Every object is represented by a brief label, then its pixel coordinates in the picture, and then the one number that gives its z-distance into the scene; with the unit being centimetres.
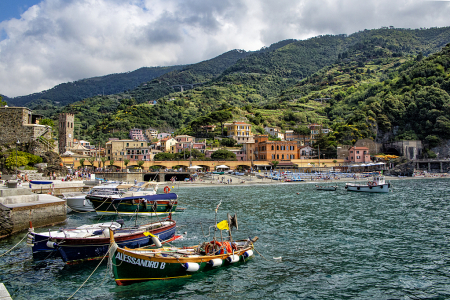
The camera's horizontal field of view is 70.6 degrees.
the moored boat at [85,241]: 1376
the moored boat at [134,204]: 2612
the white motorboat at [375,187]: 4434
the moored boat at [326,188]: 4797
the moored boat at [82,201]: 2844
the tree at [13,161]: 3597
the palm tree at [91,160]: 6847
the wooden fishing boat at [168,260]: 1145
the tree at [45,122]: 5141
